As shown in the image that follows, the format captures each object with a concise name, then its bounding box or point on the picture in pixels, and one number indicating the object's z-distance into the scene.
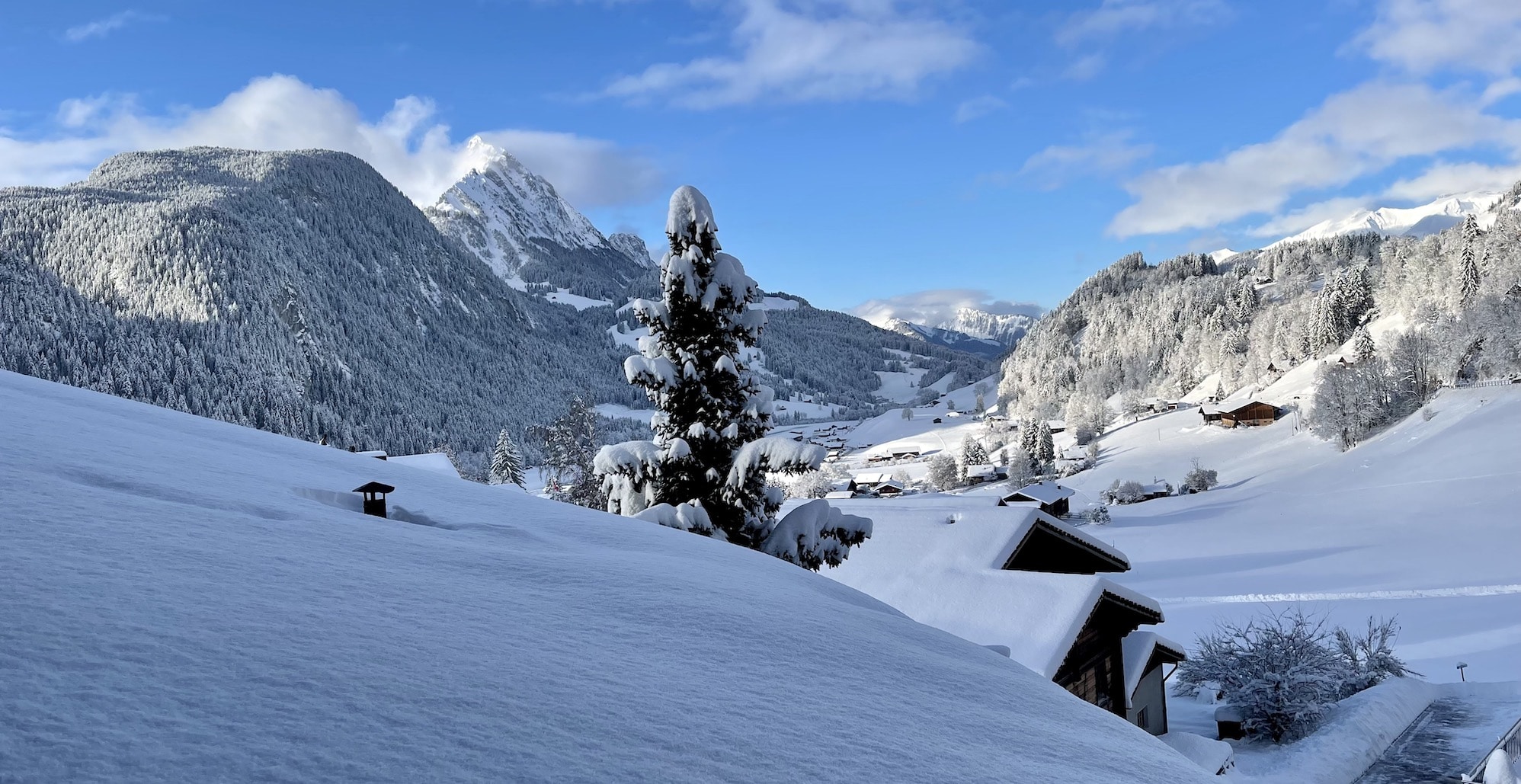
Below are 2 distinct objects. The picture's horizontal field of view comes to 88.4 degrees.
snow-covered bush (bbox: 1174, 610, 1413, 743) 17.72
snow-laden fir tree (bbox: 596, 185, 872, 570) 13.11
